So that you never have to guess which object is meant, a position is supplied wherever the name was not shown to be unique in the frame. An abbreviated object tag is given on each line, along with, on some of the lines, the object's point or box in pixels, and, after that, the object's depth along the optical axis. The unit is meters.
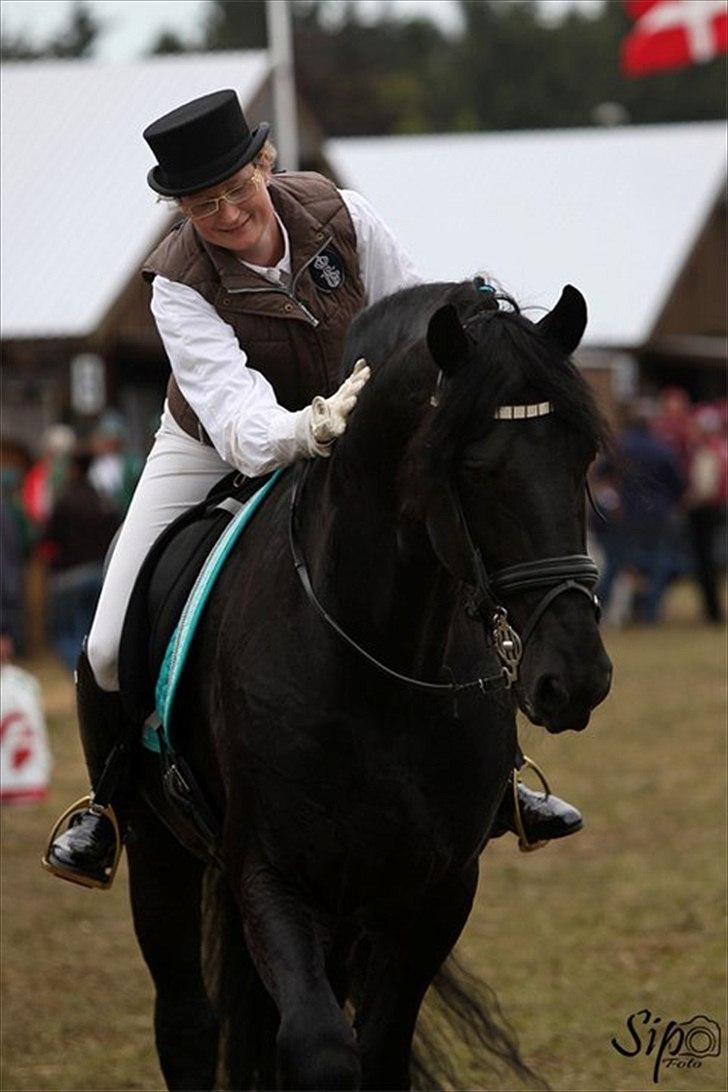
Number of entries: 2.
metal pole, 42.03
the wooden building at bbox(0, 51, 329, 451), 48.53
